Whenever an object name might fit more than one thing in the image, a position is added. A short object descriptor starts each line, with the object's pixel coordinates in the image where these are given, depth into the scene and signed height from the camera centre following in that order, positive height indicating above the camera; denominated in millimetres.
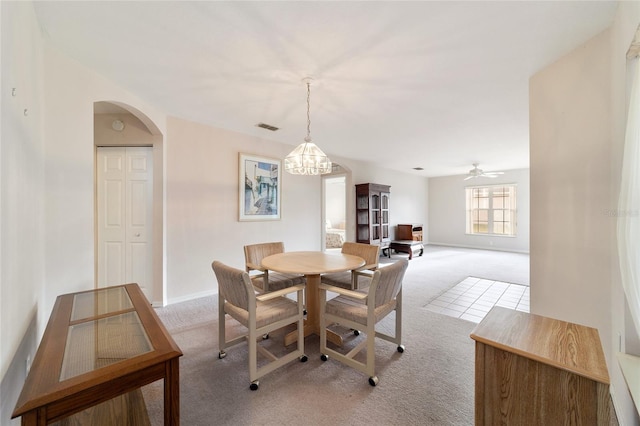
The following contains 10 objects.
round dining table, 2182 -477
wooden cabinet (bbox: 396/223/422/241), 7074 -568
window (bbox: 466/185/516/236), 7324 +60
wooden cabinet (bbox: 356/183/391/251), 5941 -14
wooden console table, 854 -602
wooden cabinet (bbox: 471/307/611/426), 956 -666
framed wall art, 3900 +407
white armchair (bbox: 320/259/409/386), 1787 -751
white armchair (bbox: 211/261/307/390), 1709 -739
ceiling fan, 5965 +966
